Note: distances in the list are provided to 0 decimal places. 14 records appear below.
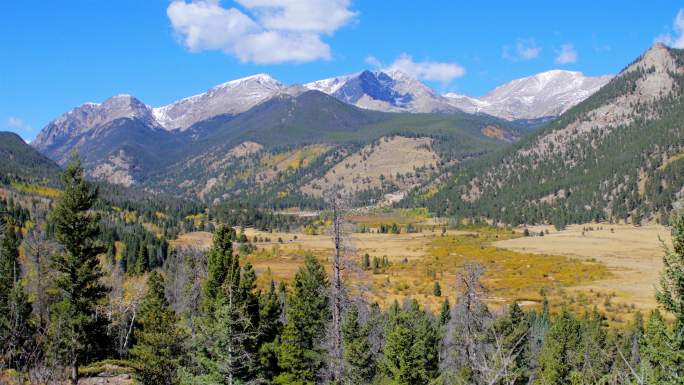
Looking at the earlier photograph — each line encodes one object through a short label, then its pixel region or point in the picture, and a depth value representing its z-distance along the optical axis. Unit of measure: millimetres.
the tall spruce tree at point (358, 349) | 35906
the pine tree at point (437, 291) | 88375
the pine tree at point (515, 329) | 40575
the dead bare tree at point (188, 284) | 43656
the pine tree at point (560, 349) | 39844
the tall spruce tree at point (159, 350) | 29453
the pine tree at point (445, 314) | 60031
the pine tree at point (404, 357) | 33469
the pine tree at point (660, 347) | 16672
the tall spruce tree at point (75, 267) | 31922
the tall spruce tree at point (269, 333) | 35688
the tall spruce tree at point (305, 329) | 36938
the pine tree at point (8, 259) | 43578
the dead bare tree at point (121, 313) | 55719
